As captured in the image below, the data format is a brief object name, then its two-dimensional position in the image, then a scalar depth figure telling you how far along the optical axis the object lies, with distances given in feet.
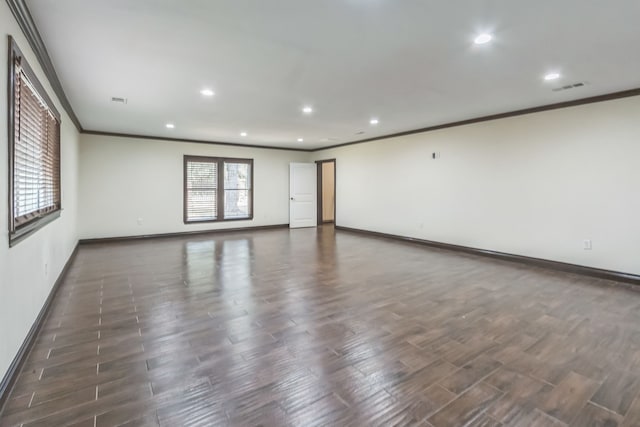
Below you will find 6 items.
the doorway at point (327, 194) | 35.52
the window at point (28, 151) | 6.99
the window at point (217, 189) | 26.66
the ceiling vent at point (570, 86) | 12.62
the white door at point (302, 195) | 31.04
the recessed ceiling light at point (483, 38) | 8.63
